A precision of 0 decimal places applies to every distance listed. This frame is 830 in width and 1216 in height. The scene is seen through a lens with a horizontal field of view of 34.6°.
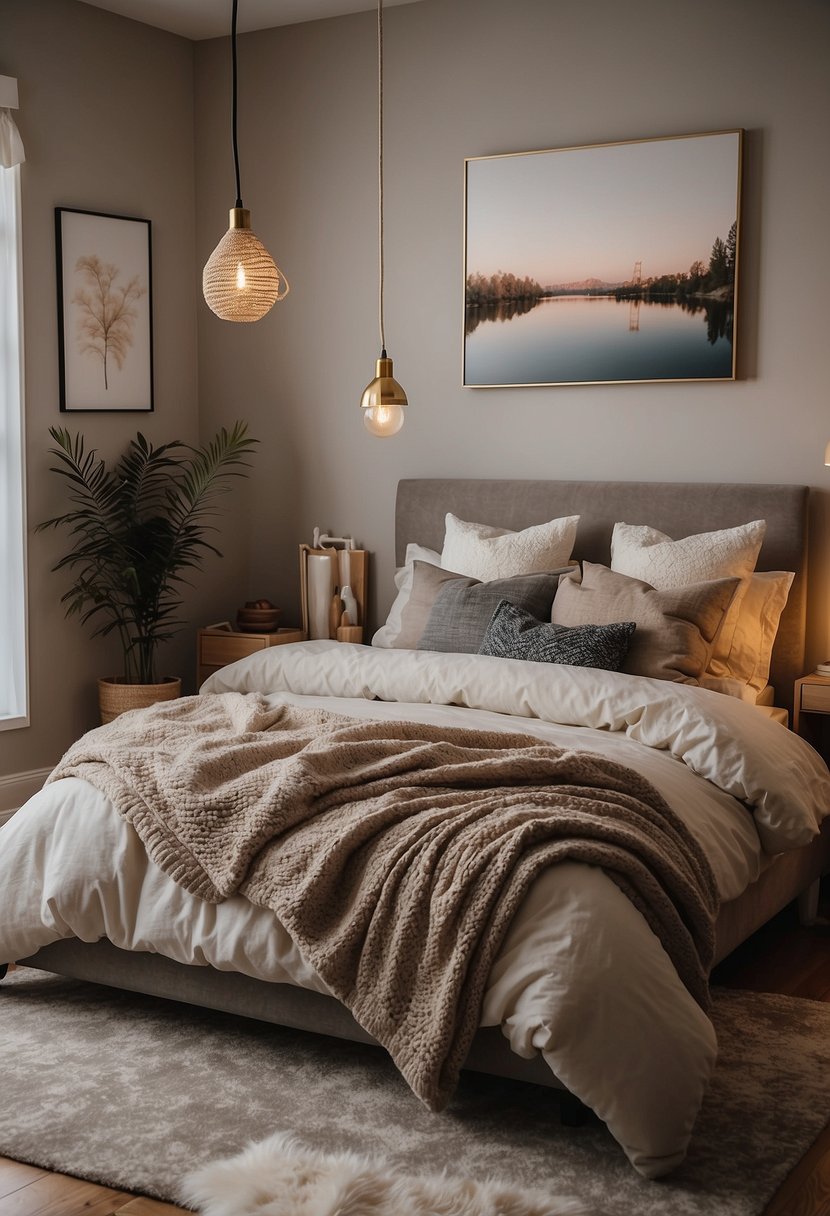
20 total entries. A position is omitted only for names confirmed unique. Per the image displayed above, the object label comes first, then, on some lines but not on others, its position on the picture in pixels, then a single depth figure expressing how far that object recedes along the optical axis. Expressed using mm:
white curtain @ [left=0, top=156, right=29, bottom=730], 4883
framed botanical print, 5121
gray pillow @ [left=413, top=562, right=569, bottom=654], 4398
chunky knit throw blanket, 2605
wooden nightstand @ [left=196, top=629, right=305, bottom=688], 5387
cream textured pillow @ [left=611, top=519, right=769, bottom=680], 4297
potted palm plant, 5141
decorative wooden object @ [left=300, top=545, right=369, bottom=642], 5418
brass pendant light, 3939
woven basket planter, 5125
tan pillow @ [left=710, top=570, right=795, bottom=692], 4344
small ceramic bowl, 5551
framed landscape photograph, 4652
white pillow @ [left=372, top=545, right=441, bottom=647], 4867
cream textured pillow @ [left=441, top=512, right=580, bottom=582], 4688
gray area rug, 2523
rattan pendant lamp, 3373
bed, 2488
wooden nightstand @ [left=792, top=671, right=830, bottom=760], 4199
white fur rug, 2318
